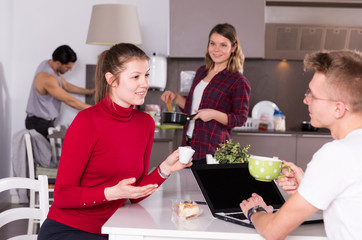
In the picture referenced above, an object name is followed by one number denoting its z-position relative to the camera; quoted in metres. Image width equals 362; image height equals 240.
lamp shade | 4.26
